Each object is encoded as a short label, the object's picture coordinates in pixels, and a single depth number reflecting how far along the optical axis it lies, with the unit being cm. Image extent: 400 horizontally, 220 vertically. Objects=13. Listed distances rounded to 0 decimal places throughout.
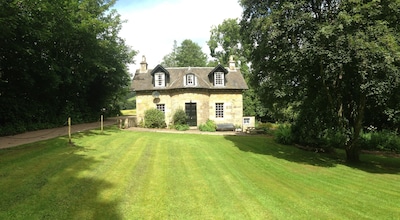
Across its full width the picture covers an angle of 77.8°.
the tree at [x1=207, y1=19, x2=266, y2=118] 4519
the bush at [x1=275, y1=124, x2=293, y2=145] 1808
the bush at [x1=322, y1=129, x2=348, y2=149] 1313
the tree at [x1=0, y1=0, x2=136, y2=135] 1614
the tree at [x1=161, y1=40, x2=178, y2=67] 7054
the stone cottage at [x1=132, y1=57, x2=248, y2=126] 2605
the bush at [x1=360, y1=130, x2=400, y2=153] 1816
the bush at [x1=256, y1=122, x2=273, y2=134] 2345
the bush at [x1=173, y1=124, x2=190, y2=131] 2419
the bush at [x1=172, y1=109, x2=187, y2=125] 2491
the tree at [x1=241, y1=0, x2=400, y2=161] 945
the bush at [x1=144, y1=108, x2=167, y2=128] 2497
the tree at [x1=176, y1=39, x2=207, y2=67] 6469
